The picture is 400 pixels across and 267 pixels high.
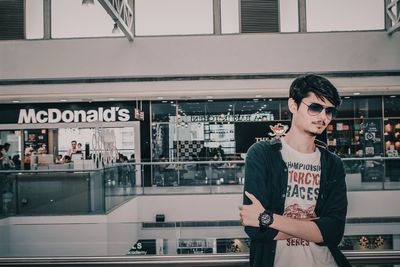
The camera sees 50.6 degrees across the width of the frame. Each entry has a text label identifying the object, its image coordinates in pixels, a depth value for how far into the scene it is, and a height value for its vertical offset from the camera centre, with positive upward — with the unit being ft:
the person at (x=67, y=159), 41.85 -1.69
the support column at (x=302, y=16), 41.94 +12.21
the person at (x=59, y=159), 45.37 -1.82
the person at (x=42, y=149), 46.77 -0.71
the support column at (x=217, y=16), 41.80 +12.41
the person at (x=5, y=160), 37.78 -1.49
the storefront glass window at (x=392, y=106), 48.80 +3.56
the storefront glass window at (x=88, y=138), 47.34 +0.38
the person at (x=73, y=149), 44.34 -0.72
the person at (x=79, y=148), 46.47 -0.65
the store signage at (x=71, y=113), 47.06 +3.30
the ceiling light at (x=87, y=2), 27.53 +9.12
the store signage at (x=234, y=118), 49.08 +2.54
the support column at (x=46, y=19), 42.39 +12.53
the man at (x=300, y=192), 5.76 -0.77
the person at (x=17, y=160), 47.25 -1.90
